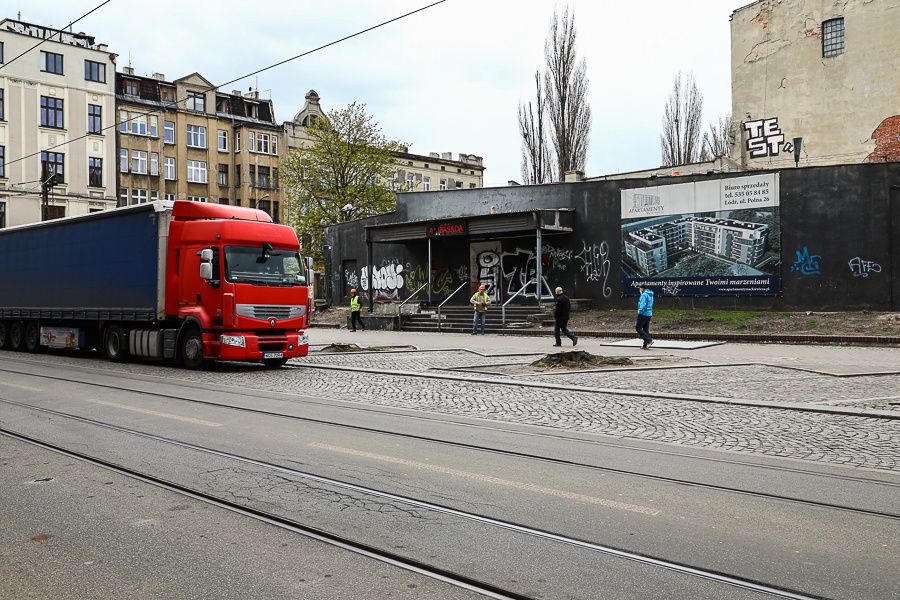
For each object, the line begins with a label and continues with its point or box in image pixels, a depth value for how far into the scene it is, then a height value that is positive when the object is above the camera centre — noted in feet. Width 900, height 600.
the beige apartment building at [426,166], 226.99 +42.77
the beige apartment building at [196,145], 196.85 +39.38
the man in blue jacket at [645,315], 66.03 -2.15
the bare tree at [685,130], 160.50 +32.97
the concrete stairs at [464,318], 92.37 -3.42
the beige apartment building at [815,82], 103.55 +28.83
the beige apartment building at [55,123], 171.54 +39.32
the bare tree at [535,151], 152.25 +27.40
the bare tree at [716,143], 160.84 +30.43
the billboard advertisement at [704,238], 84.74 +5.88
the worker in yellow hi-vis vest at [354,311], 101.86 -2.49
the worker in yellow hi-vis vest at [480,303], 87.51 -1.33
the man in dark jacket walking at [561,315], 70.54 -2.23
